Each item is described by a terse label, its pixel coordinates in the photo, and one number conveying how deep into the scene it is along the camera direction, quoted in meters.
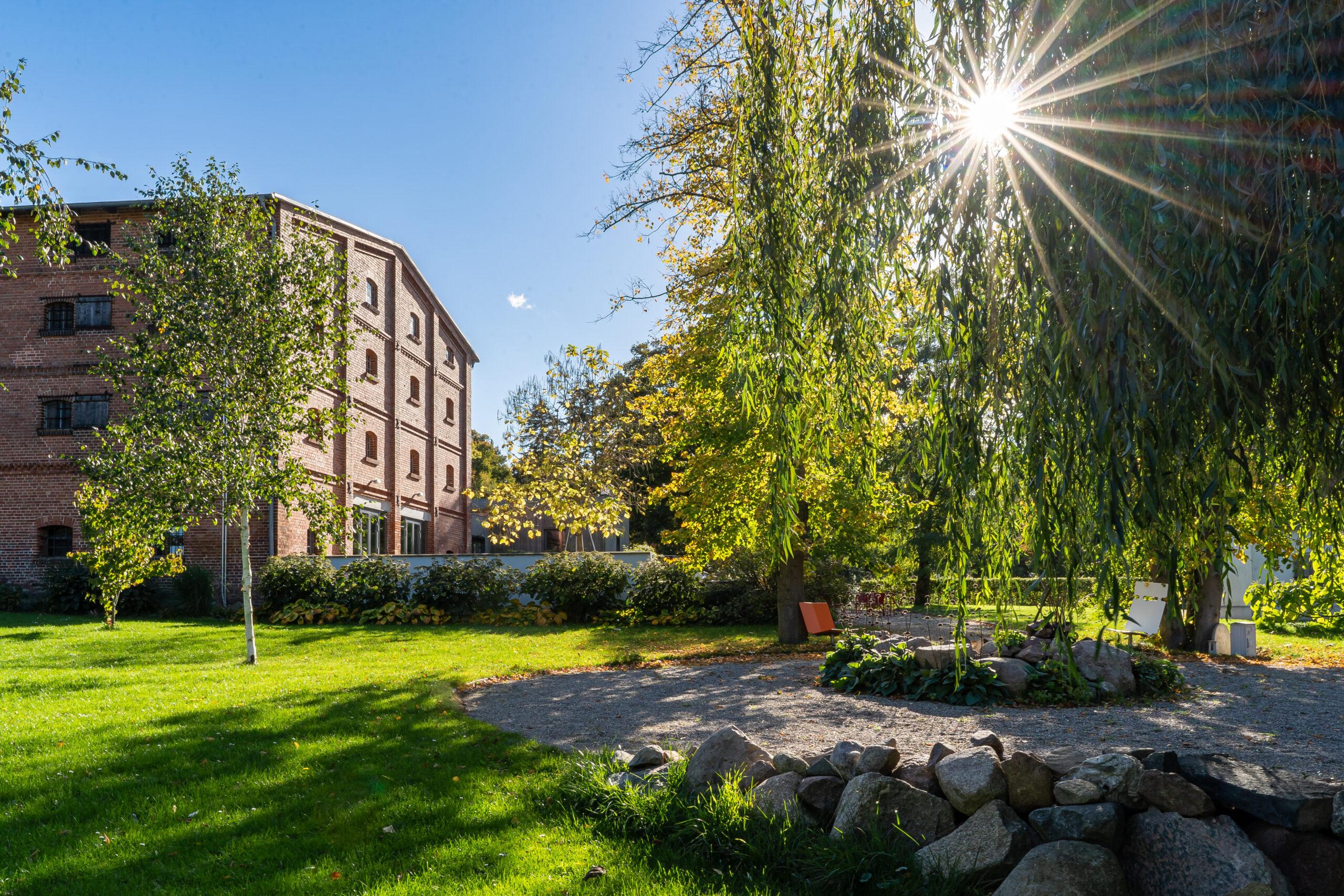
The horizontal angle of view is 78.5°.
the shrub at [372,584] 18.84
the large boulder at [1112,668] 8.97
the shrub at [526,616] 18.38
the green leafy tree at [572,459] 20.61
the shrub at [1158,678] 9.12
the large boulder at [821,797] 4.36
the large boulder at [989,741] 4.64
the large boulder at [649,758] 5.38
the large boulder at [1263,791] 3.61
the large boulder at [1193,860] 3.44
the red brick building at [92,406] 21.88
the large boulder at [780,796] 4.34
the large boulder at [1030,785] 4.00
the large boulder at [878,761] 4.43
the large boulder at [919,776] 4.31
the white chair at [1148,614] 12.72
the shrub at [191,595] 19.72
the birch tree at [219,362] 11.05
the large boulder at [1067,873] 3.41
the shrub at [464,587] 18.92
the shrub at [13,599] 20.89
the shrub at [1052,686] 8.60
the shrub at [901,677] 8.75
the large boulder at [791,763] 4.77
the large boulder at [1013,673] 8.78
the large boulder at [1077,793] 3.86
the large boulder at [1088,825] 3.69
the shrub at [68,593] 20.12
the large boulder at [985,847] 3.73
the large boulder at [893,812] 4.07
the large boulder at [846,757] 4.55
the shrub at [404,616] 18.22
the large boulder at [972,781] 4.05
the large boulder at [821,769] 4.62
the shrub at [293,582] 18.95
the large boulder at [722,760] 4.83
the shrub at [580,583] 18.61
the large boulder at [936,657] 9.26
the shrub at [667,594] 18.38
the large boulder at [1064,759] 4.16
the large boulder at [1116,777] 3.85
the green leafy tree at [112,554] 12.64
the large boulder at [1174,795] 3.73
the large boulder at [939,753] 4.50
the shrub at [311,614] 18.23
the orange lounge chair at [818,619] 13.71
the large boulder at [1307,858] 3.48
